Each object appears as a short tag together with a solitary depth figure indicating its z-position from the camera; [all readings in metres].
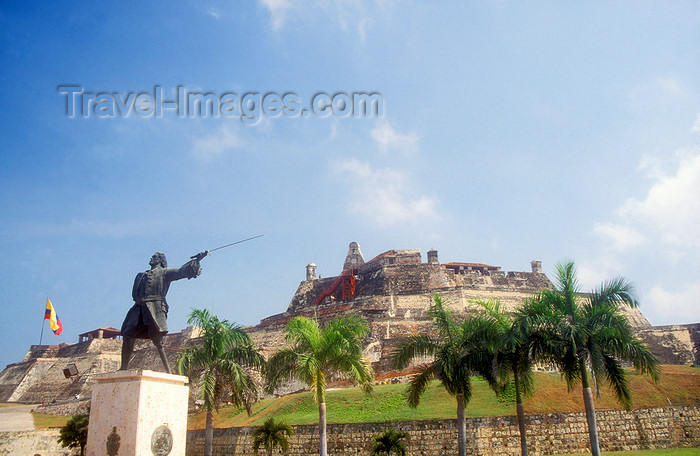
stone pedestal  8.32
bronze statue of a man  9.82
